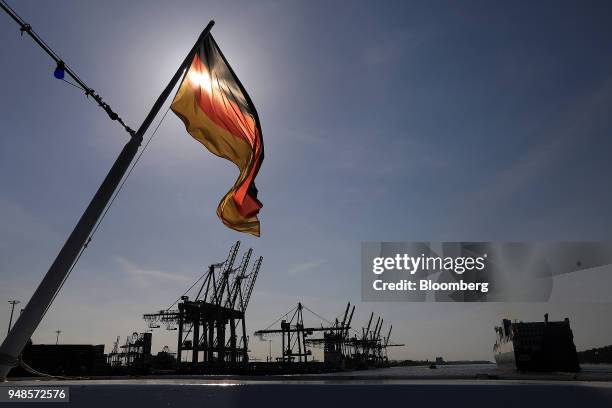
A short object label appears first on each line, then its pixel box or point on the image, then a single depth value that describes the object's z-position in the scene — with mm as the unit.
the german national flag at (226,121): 7621
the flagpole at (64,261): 5066
